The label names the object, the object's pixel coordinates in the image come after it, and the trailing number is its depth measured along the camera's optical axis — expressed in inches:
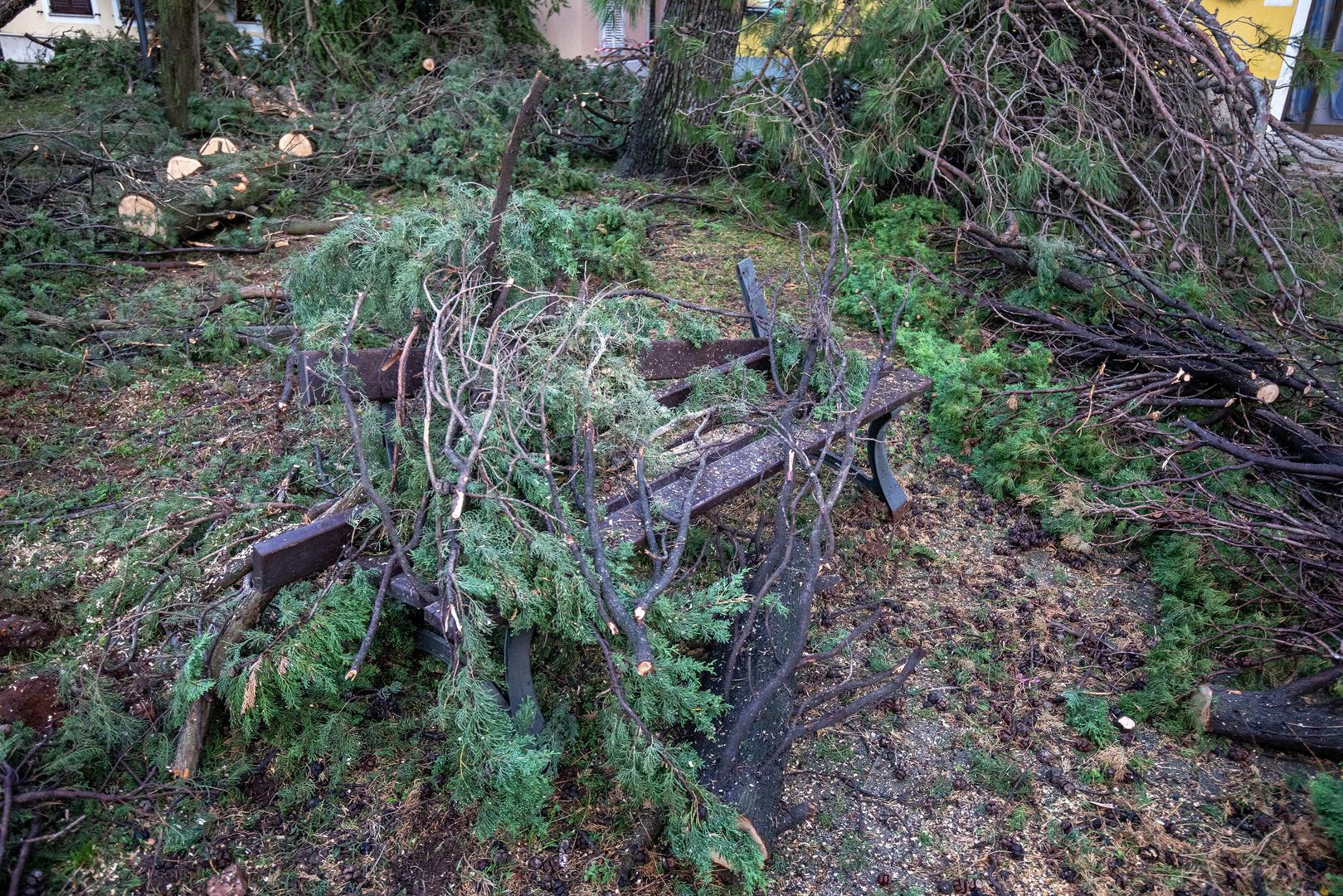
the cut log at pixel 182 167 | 241.6
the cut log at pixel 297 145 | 268.2
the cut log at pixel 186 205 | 223.0
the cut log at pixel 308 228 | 238.2
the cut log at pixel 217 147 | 258.4
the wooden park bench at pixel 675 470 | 91.1
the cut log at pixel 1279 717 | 102.7
